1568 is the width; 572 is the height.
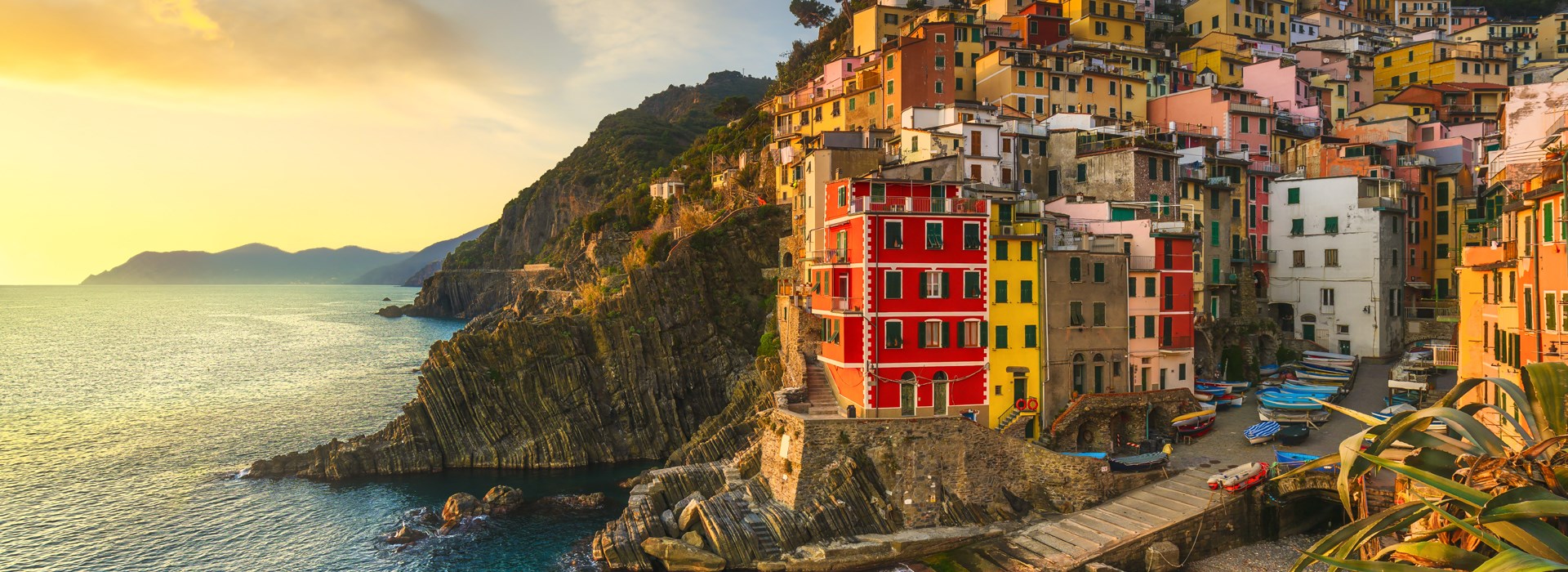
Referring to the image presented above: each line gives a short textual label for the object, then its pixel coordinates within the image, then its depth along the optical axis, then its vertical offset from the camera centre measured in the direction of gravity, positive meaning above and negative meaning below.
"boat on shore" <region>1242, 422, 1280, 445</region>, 41.47 -7.34
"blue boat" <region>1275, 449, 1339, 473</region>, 37.09 -7.80
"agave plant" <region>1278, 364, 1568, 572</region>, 13.82 -3.61
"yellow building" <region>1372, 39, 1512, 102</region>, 90.25 +20.82
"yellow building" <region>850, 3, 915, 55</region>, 88.69 +25.01
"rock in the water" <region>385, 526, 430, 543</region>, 44.34 -12.34
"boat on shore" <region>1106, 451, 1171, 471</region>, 39.91 -8.28
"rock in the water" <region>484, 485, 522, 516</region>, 48.62 -11.72
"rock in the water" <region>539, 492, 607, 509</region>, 50.41 -12.21
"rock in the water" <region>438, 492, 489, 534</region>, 46.53 -11.86
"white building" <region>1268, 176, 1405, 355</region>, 59.06 +0.58
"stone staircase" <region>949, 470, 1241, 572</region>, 35.03 -10.27
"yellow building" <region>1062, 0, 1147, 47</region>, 86.81 +24.55
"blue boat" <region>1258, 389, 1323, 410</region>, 45.09 -6.62
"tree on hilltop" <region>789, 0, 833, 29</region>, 124.94 +36.87
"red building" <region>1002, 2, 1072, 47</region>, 84.69 +23.33
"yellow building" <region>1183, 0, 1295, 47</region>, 97.56 +27.79
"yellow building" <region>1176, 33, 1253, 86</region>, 84.31 +20.38
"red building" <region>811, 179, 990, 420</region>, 41.69 -1.33
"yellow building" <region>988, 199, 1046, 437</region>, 43.19 -1.97
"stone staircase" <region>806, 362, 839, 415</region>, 44.63 -5.95
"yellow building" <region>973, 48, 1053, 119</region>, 70.50 +15.29
